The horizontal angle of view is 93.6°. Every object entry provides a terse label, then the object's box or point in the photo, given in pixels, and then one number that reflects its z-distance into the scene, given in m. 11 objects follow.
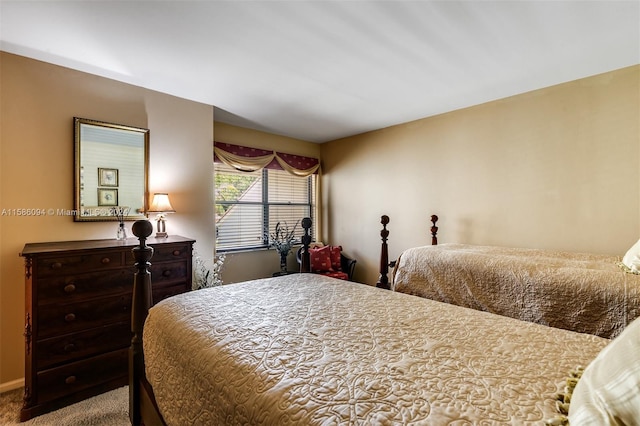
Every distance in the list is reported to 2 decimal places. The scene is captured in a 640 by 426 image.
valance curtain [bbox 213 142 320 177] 3.84
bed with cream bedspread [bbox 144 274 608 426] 0.75
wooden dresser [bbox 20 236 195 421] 1.96
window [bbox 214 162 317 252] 3.97
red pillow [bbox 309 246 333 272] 4.24
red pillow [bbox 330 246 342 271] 4.39
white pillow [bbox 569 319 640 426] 0.51
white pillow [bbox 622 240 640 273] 1.85
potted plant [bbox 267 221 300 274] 4.25
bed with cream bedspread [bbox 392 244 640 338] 1.73
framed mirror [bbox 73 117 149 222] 2.46
